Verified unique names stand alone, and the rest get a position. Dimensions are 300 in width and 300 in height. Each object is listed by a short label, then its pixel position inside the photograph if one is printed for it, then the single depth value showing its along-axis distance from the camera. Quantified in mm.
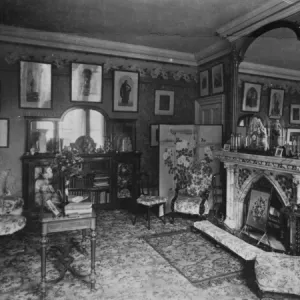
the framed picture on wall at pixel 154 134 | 7457
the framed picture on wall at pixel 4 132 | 6129
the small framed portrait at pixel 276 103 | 4512
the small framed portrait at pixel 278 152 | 4266
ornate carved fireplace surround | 4047
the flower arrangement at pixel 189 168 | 5914
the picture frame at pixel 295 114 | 4191
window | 6719
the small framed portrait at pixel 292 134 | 4160
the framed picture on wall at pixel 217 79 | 6750
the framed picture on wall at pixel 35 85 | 6262
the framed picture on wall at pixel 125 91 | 7062
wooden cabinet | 6584
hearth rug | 3564
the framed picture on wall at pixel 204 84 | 7378
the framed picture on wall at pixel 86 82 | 6676
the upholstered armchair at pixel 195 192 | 5562
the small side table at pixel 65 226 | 3049
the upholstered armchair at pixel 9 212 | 4234
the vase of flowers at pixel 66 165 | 3395
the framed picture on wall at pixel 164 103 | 7516
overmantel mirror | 4367
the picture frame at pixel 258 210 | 4562
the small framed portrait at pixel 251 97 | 5125
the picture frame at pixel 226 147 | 5465
